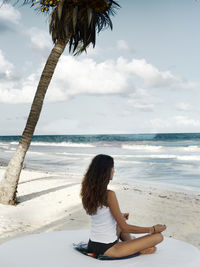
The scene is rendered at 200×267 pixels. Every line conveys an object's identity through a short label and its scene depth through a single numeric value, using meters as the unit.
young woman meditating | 3.05
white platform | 3.08
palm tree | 7.02
